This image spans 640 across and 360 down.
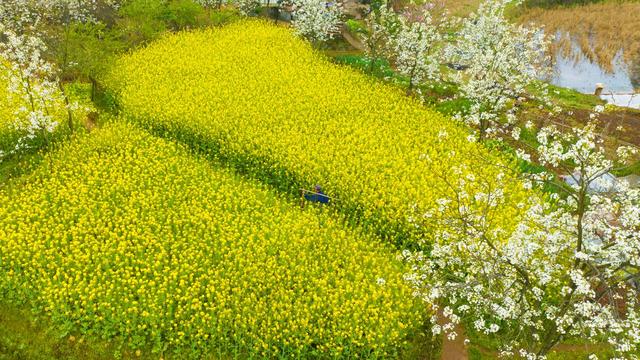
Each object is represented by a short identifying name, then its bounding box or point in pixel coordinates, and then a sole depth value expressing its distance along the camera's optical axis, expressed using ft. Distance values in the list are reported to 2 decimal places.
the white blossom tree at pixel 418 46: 87.15
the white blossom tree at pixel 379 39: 95.54
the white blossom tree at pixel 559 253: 26.40
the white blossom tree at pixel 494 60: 71.67
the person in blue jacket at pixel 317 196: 59.21
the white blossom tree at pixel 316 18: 103.09
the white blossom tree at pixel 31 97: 60.44
